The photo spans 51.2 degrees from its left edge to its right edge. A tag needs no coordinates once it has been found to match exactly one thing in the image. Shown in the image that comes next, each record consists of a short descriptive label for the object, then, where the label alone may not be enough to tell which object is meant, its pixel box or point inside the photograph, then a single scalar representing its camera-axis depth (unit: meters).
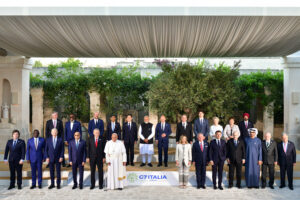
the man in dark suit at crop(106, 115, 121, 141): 9.55
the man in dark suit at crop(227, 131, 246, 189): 8.11
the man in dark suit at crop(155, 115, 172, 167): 9.37
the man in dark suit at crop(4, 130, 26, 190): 8.04
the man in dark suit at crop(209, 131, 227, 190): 8.00
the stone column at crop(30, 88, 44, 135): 14.21
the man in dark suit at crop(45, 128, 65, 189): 8.01
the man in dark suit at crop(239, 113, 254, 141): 9.73
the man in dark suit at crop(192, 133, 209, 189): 8.08
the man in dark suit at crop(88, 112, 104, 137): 9.60
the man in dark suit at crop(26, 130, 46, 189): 8.07
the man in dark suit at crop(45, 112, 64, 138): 9.26
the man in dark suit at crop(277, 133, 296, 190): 8.06
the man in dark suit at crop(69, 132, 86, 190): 7.96
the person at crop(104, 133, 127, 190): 7.93
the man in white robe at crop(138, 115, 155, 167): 9.43
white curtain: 7.20
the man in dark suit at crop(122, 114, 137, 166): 9.46
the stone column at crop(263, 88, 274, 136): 13.58
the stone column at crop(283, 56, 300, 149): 11.79
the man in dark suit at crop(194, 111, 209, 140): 9.55
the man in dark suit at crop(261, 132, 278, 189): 8.12
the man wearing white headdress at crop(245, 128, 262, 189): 8.12
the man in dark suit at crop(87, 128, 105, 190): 8.05
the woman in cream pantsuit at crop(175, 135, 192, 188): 7.99
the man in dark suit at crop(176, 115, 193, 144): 9.30
